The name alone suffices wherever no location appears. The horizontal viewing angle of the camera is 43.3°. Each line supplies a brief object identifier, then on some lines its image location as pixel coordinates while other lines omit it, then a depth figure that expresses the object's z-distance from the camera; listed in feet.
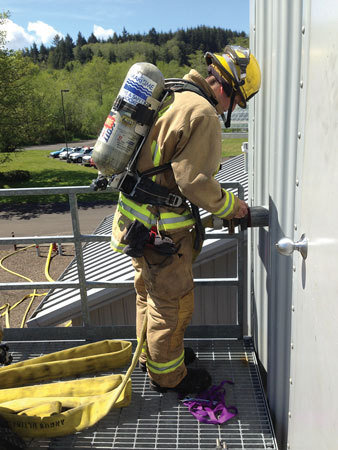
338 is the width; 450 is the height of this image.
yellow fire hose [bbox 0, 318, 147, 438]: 8.87
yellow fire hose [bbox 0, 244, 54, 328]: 32.55
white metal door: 4.33
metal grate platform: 8.79
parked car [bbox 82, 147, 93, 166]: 138.67
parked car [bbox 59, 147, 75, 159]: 152.11
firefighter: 8.21
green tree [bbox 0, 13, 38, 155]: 77.61
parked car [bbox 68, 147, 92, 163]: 143.64
